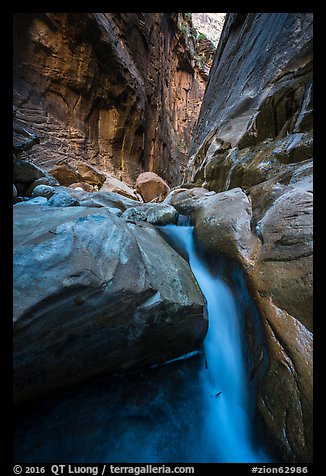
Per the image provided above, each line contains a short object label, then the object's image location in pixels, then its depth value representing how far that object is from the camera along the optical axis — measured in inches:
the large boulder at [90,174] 414.3
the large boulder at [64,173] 338.6
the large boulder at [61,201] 132.0
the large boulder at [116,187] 400.2
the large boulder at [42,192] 169.6
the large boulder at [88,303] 54.0
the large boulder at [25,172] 187.9
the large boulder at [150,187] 486.6
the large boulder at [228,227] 87.9
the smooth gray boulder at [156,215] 146.6
